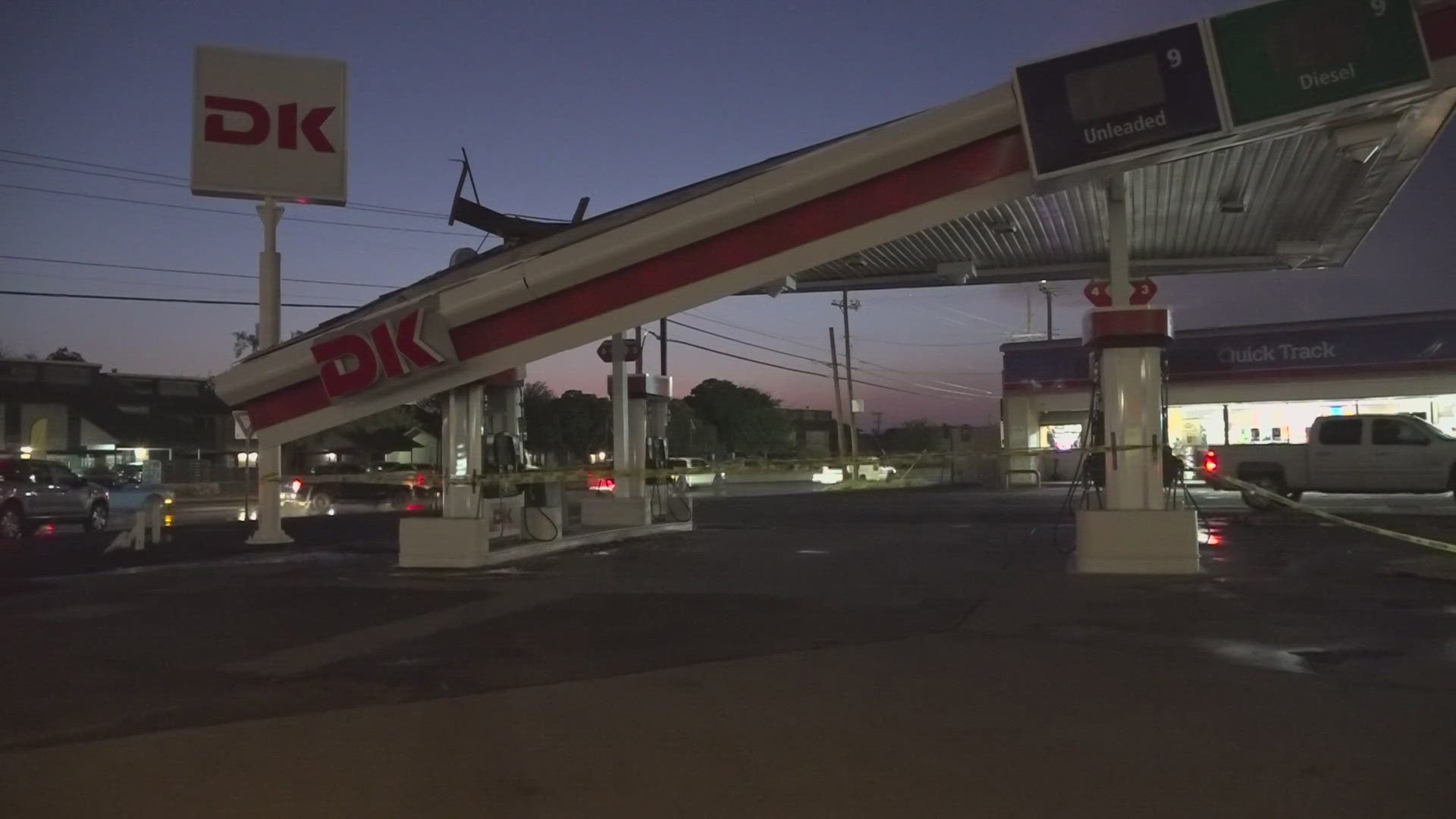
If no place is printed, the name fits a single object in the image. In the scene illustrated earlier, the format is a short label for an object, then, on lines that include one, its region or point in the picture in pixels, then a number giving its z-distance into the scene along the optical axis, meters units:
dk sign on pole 20.20
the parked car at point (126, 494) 30.20
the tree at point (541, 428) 67.50
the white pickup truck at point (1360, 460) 24.53
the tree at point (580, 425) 68.56
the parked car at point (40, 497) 24.62
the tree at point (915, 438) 98.19
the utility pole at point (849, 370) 53.33
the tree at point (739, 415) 78.12
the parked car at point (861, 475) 56.35
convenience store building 41.22
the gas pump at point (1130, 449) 13.33
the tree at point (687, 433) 68.88
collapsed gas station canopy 11.41
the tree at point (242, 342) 75.50
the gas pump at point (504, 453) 16.72
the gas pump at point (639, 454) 21.55
